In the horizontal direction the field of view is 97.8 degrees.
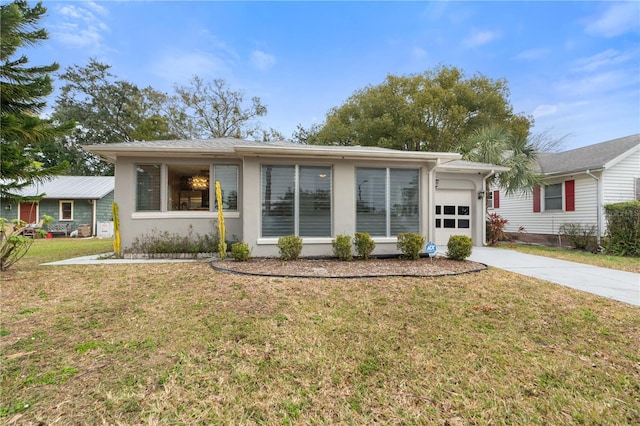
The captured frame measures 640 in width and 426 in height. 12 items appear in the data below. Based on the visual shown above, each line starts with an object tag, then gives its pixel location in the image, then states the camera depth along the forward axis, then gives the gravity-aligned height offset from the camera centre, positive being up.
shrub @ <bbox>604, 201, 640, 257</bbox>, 8.95 -0.46
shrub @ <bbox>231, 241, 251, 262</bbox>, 6.61 -0.86
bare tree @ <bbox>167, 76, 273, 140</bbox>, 22.66 +8.75
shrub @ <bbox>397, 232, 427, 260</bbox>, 7.14 -0.74
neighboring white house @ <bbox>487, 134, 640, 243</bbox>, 10.52 +0.99
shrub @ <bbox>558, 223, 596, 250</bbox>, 10.45 -0.77
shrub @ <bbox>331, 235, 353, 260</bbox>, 6.99 -0.80
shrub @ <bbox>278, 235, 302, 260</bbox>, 6.81 -0.77
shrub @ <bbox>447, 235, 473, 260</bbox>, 6.93 -0.80
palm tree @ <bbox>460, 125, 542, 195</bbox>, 11.16 +2.46
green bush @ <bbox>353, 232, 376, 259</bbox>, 7.07 -0.73
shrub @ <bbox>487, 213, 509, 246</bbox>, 10.81 -0.55
